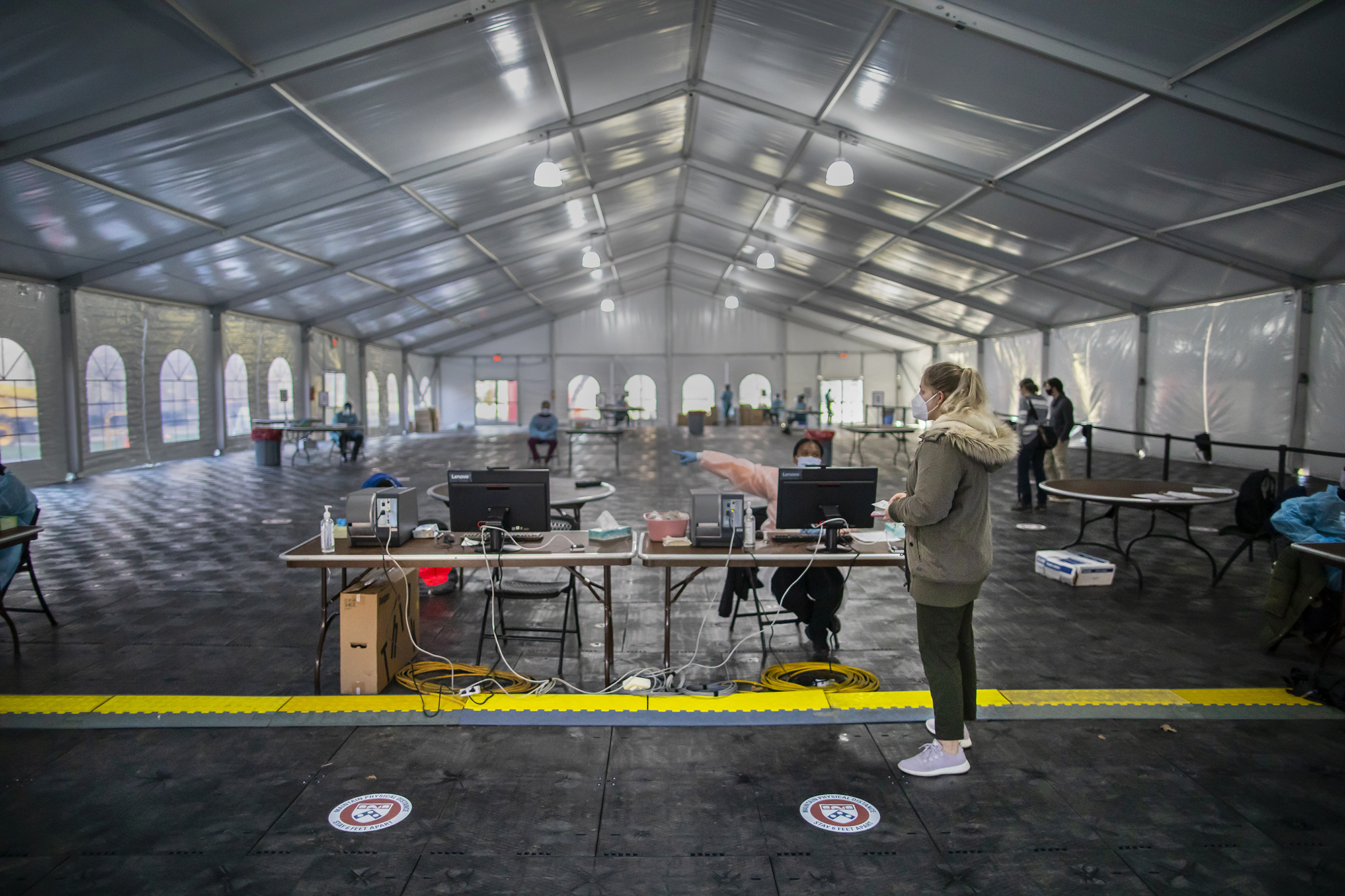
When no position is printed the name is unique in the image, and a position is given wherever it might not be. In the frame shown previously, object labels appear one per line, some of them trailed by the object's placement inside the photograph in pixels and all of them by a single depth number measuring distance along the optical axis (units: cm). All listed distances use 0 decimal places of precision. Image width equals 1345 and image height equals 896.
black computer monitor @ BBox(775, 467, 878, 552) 363
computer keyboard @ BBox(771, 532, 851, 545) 378
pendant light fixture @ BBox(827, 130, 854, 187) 880
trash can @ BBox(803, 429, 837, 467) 1259
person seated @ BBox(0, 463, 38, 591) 430
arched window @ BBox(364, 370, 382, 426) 2159
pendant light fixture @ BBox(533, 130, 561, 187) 852
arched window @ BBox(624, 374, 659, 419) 2769
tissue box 377
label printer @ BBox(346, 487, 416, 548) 372
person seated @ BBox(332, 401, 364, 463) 1481
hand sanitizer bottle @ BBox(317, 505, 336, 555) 362
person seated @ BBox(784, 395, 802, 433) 1952
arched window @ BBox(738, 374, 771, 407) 2791
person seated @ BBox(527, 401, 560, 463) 1224
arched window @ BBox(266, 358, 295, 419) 1659
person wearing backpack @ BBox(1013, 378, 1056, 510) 858
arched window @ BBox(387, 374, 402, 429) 2367
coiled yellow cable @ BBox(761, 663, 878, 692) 364
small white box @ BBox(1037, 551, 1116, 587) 561
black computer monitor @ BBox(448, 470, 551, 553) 362
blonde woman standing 263
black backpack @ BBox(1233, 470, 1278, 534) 555
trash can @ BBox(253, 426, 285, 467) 1337
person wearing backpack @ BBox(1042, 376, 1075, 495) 848
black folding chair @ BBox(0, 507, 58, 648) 431
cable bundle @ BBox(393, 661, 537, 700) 362
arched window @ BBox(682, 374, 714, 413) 2789
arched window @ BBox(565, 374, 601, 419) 2762
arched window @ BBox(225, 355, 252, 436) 1518
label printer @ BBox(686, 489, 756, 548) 367
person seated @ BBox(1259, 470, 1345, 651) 390
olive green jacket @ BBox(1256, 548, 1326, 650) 388
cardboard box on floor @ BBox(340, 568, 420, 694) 354
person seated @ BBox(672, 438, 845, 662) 401
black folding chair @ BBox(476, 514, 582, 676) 391
